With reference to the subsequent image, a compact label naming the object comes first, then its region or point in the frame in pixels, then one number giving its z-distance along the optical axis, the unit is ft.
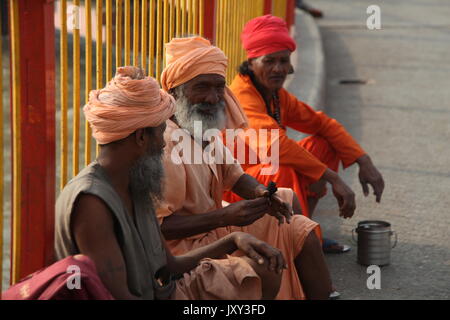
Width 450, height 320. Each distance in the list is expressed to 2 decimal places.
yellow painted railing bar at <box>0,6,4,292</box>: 20.64
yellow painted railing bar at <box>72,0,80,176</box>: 23.91
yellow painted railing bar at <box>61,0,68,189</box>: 23.27
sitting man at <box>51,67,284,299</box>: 20.75
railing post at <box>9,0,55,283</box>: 21.03
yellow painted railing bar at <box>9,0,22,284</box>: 20.92
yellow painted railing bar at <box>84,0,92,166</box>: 25.00
